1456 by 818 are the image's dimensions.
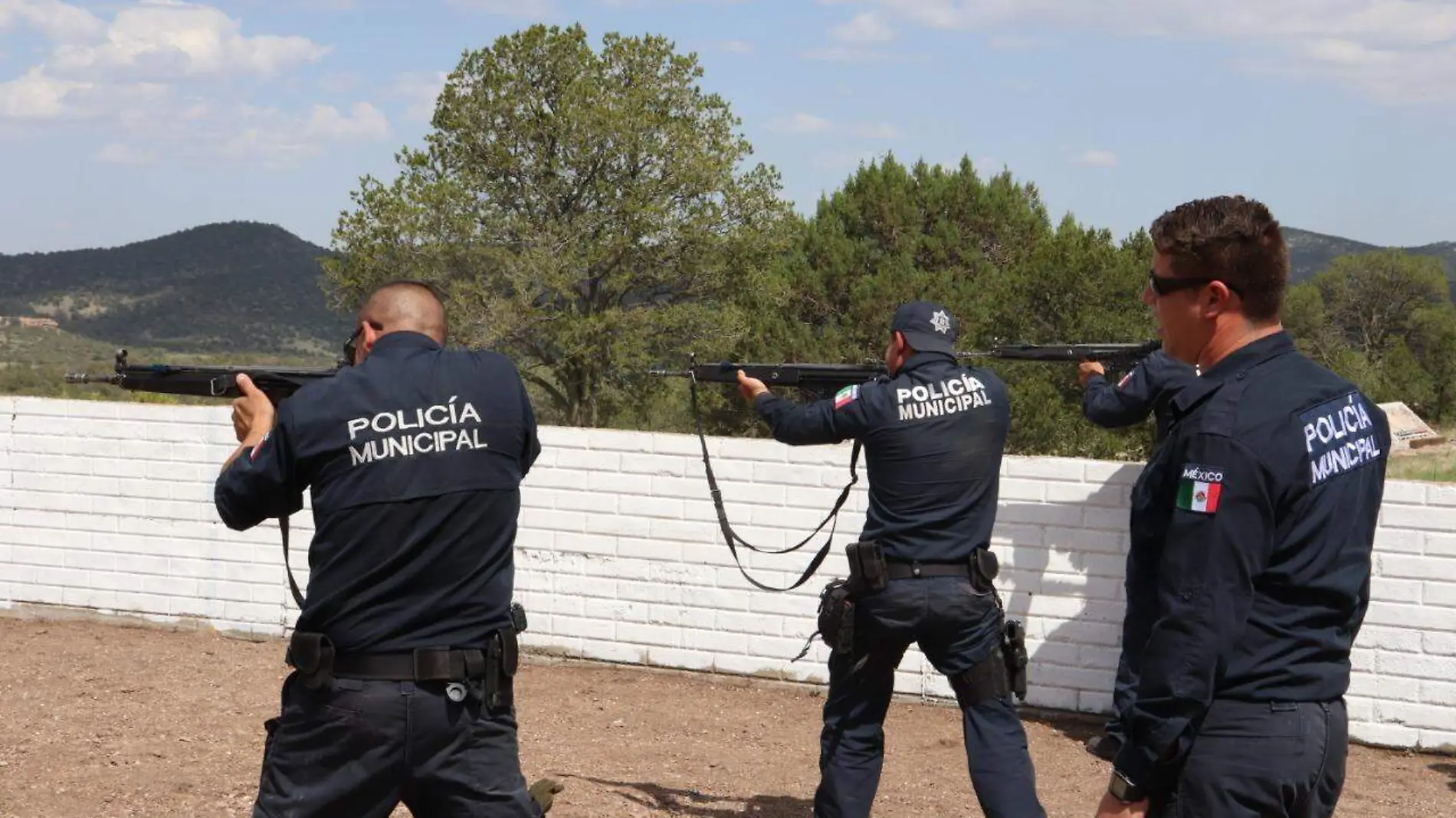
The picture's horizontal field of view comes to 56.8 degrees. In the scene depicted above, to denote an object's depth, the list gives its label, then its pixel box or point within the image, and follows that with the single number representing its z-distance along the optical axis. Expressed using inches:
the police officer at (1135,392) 244.1
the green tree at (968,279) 948.0
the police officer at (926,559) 205.5
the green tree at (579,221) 1302.9
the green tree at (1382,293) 1807.3
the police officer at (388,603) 141.8
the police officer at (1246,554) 100.7
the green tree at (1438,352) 1389.0
